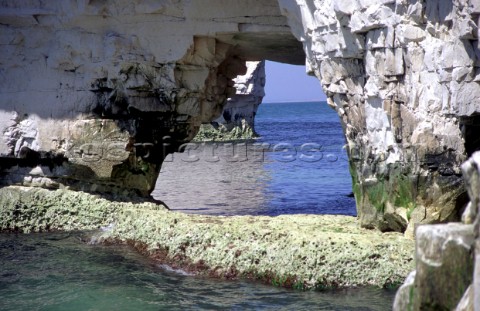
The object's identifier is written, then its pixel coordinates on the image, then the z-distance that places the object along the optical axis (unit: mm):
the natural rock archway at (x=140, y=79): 18672
